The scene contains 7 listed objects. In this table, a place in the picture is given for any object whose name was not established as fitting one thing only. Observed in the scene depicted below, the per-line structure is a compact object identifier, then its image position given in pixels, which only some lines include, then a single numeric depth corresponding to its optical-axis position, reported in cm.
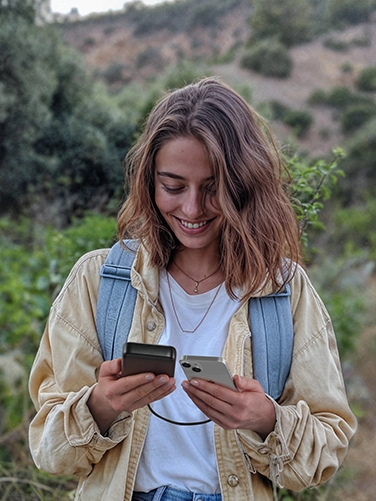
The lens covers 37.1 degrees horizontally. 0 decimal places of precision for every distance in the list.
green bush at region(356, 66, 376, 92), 1692
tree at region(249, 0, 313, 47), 1535
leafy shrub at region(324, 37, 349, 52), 1819
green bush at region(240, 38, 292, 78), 1616
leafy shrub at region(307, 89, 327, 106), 1695
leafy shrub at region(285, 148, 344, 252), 205
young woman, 136
